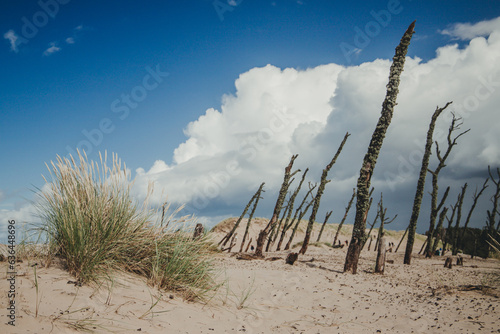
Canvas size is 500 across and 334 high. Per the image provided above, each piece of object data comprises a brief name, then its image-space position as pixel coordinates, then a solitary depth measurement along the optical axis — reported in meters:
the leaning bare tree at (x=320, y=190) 14.44
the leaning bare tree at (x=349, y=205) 22.72
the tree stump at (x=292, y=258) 9.95
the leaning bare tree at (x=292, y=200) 19.42
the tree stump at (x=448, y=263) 10.60
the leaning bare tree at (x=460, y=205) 18.98
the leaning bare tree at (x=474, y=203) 19.30
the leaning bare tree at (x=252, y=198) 16.95
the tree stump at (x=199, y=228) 10.23
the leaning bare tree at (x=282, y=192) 13.92
